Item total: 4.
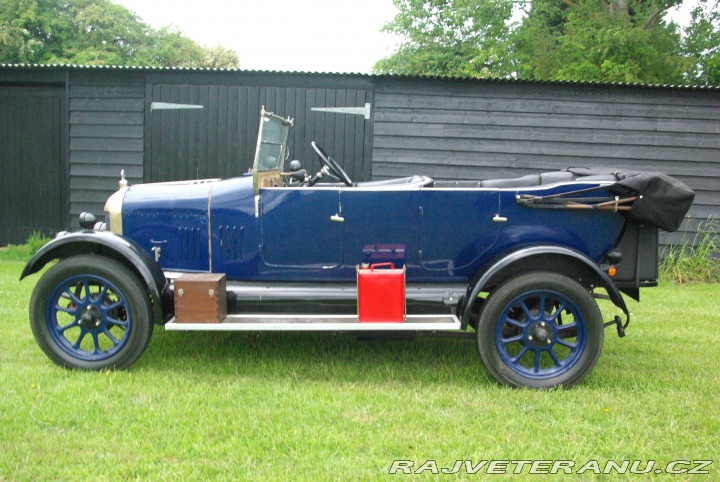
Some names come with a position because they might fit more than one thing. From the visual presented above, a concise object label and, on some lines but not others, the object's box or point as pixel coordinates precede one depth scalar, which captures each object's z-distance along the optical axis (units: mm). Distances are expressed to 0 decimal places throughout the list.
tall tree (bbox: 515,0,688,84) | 14672
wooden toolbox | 3844
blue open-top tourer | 3846
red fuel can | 3842
